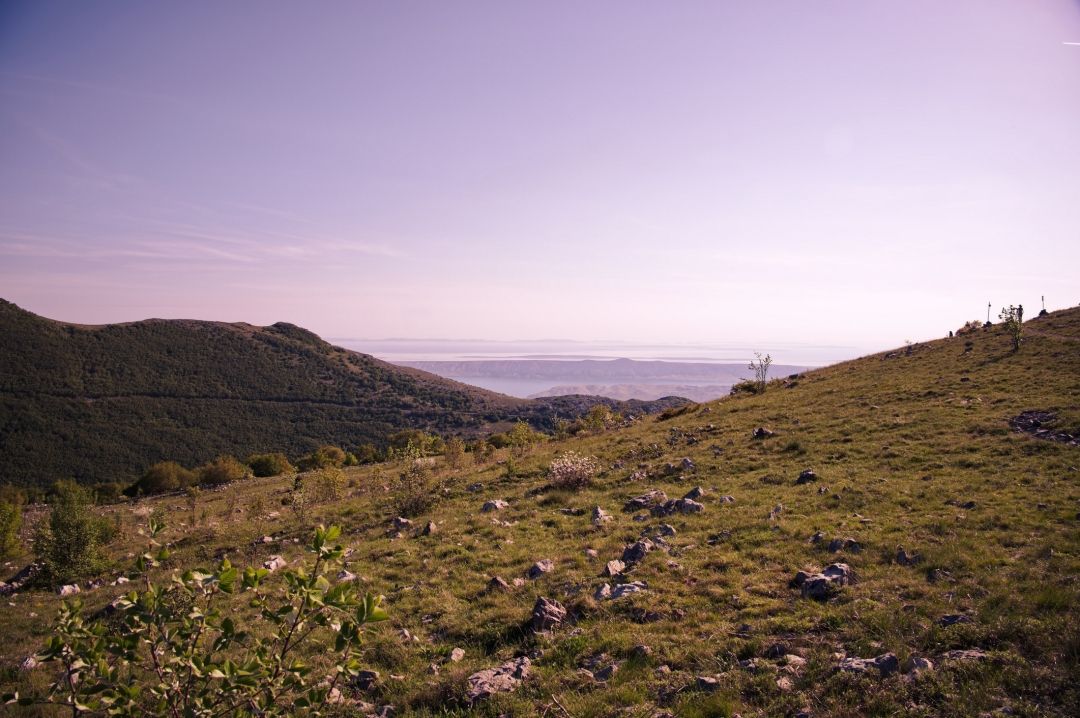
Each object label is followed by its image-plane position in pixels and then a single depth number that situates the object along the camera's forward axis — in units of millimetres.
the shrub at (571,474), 16984
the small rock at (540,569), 10047
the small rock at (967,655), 5582
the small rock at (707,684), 5828
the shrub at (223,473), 43978
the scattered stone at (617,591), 8484
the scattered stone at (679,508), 12977
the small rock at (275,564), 12078
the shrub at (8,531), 18312
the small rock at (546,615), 7841
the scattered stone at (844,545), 9516
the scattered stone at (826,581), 7852
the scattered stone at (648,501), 14001
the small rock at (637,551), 10008
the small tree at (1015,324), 30609
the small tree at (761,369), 37250
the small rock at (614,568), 9429
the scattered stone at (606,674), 6344
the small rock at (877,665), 5613
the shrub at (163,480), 44156
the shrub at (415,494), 16562
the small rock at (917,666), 5477
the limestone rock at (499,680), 6281
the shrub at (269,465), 50031
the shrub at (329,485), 21062
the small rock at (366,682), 6898
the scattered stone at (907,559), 8648
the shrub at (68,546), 14117
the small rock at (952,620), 6418
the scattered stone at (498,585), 9570
